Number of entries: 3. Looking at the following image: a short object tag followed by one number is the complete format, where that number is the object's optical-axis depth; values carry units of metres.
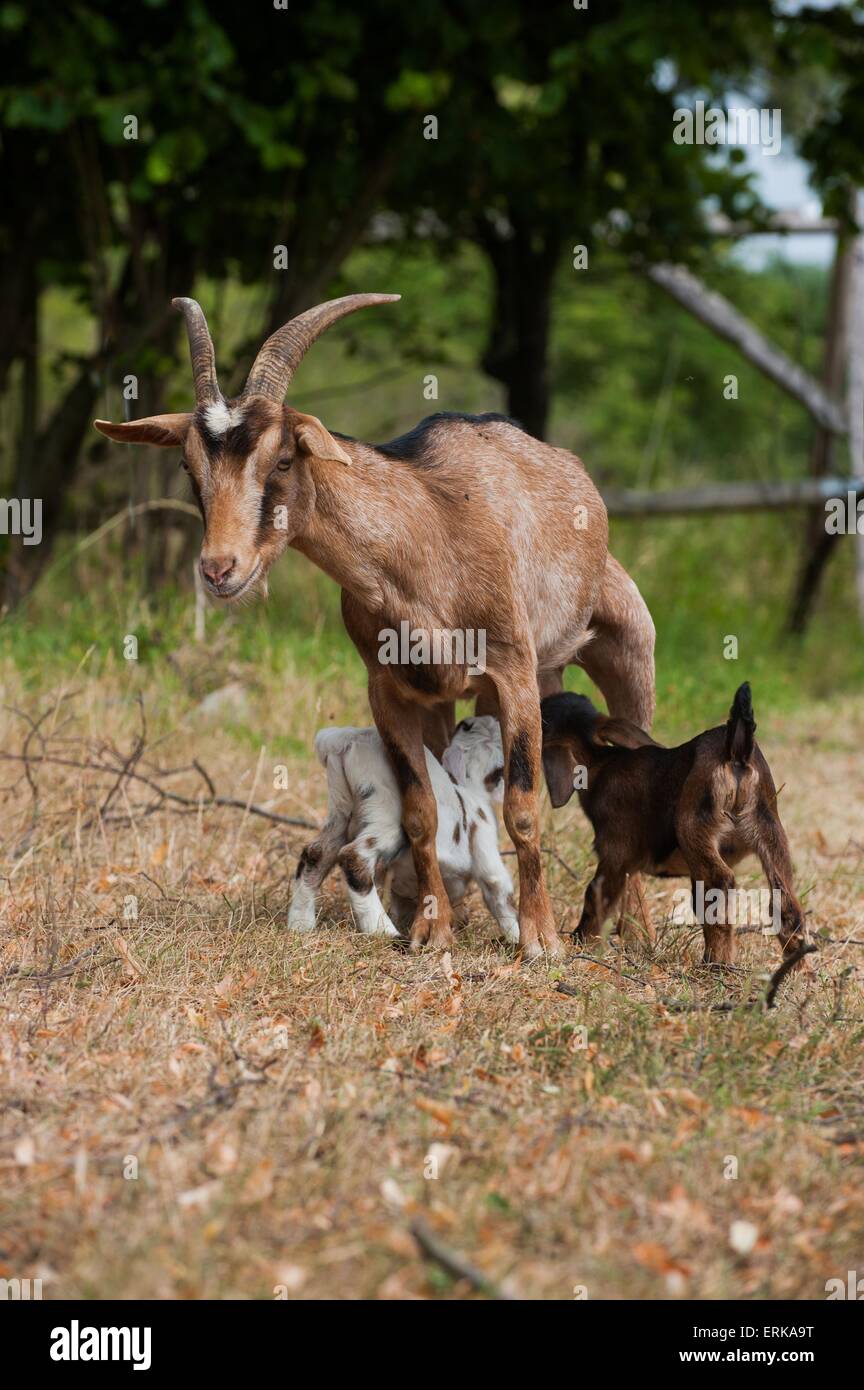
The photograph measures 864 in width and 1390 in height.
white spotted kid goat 5.26
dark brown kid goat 4.69
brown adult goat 4.46
